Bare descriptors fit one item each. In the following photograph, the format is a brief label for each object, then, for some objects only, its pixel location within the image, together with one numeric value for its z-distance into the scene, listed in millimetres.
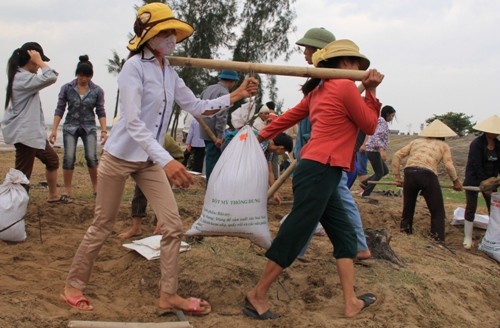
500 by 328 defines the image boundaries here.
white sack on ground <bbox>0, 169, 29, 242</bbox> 4754
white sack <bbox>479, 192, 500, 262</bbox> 6148
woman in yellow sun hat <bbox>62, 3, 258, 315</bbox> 3254
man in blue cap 6316
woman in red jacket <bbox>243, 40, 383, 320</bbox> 3381
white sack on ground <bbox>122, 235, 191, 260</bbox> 4301
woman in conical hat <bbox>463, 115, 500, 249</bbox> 6469
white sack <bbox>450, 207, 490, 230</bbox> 7324
